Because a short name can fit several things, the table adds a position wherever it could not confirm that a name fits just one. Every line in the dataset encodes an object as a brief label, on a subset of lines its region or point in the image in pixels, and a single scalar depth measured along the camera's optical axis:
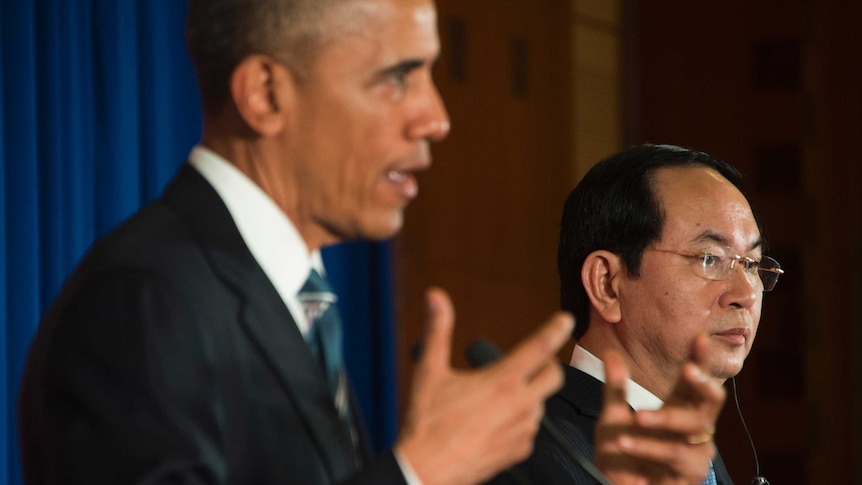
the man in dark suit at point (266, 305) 4.93
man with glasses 5.81
